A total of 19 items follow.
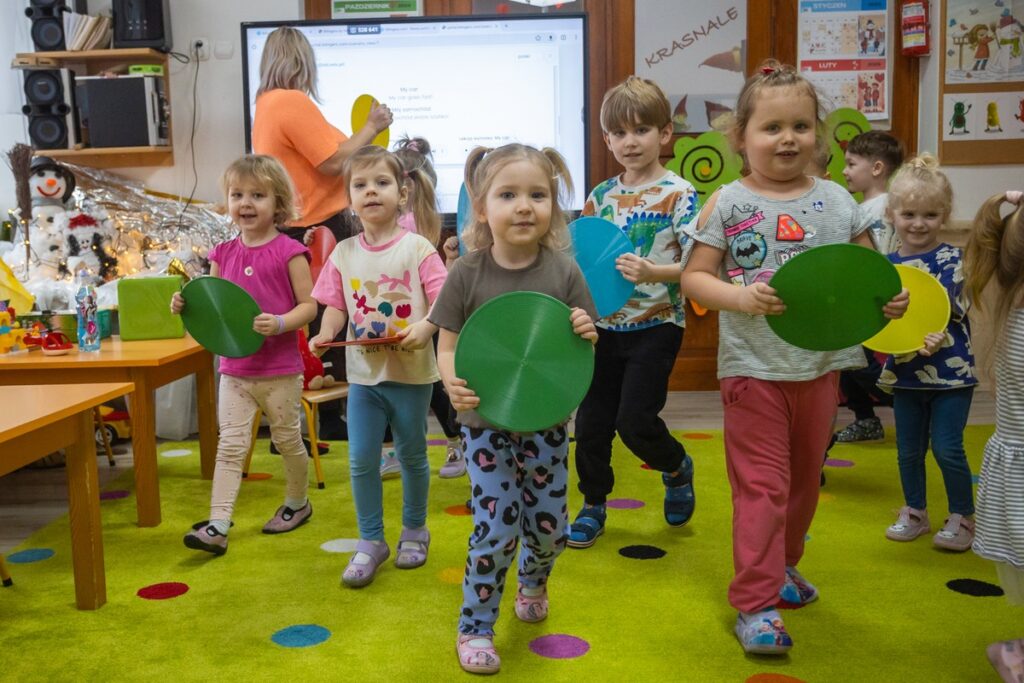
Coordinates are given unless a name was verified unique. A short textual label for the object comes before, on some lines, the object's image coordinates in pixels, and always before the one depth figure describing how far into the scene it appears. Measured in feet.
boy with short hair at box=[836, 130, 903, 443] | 11.05
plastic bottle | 9.23
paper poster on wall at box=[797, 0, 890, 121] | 14.82
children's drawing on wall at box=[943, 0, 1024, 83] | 14.53
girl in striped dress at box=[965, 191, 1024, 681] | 4.97
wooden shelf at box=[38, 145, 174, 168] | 14.66
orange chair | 9.81
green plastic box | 9.98
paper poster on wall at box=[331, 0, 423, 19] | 14.99
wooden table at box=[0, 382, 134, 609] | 5.98
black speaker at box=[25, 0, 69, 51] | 13.93
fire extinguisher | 14.49
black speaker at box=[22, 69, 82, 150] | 13.96
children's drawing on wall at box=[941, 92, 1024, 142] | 14.71
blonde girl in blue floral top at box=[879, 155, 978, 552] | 7.53
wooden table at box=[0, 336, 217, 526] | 8.51
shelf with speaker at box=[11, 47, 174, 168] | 13.94
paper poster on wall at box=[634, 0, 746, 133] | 14.73
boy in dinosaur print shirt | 7.32
